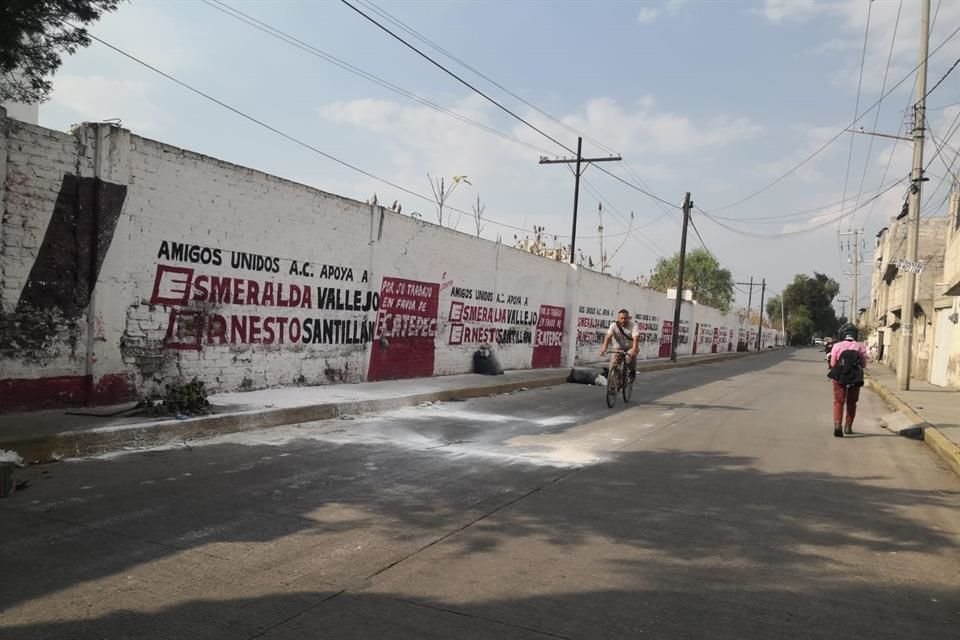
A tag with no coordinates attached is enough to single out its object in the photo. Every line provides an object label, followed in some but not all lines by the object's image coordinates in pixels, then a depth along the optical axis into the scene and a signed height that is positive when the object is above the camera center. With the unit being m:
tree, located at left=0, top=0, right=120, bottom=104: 6.11 +2.42
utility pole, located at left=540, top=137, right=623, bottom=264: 28.75 +7.45
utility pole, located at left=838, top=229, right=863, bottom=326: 59.34 +7.63
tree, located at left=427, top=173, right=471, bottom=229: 27.28 +5.09
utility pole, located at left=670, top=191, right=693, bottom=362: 34.88 +3.02
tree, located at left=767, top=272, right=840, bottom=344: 107.88 +7.37
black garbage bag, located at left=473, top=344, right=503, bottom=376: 17.61 -0.99
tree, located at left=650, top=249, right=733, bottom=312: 78.25 +7.85
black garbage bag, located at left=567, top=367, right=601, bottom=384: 18.22 -1.15
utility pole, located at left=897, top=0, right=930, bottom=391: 18.72 +4.37
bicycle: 12.91 -0.82
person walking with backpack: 10.23 -0.30
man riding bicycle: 13.16 +0.00
